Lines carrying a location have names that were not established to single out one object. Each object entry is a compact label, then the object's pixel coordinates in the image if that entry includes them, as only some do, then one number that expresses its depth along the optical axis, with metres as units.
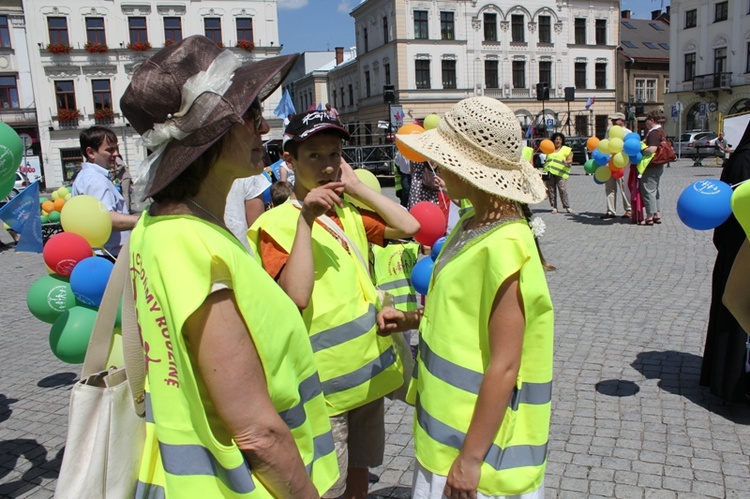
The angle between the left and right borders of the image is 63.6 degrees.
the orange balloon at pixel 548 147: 12.93
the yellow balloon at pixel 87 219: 3.66
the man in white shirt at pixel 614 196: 11.94
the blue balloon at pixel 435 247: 3.28
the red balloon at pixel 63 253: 3.45
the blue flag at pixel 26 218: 3.71
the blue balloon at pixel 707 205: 3.43
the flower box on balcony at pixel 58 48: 34.47
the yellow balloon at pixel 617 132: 11.30
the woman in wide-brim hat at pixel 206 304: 1.28
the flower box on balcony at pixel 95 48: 35.00
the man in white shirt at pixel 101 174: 4.45
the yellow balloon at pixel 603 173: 11.84
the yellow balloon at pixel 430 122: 7.46
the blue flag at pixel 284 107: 11.77
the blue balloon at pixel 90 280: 3.22
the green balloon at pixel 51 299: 3.42
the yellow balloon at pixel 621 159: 11.01
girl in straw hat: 1.70
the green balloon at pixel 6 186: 3.15
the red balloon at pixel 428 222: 3.21
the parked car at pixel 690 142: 28.93
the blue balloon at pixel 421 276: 3.10
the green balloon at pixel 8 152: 3.07
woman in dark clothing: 3.74
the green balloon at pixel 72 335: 3.18
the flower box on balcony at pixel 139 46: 35.16
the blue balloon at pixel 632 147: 10.60
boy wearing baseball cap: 2.02
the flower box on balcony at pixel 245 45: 35.97
